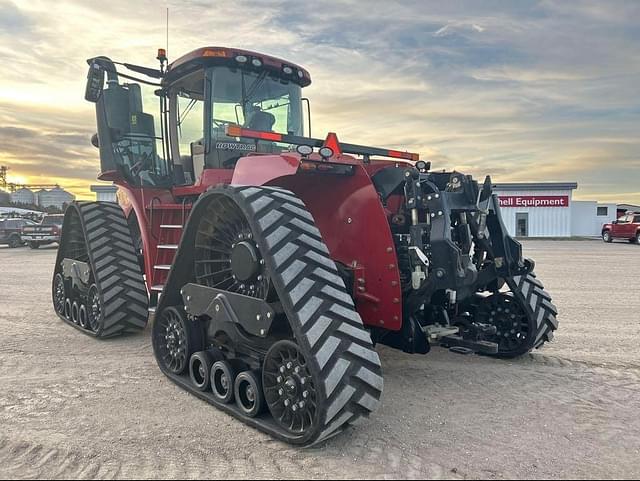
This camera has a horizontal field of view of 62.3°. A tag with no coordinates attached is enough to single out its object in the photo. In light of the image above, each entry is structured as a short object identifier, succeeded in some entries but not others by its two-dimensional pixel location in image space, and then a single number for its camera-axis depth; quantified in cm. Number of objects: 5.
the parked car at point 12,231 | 2538
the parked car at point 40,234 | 2384
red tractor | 355
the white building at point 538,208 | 3944
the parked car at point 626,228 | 2852
